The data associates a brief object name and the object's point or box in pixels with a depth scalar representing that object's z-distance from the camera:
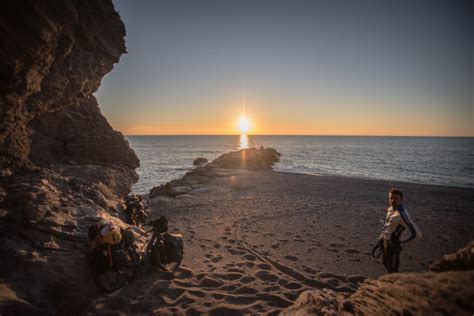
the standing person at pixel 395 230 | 5.14
